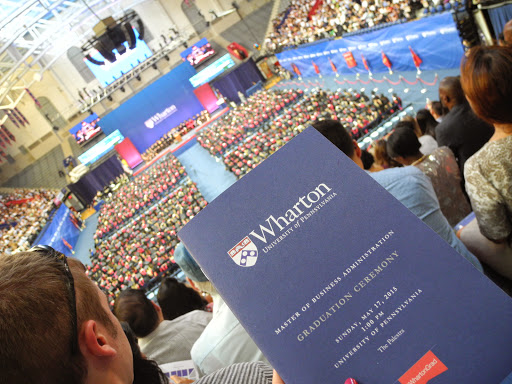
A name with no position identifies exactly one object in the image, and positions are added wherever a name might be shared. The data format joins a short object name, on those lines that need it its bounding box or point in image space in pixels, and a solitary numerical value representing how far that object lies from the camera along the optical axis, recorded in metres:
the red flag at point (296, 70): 16.39
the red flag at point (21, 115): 22.02
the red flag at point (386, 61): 9.89
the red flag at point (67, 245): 15.19
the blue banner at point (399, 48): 7.89
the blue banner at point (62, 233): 15.08
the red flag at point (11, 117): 21.22
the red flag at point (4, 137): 22.45
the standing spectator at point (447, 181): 2.48
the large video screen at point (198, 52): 21.22
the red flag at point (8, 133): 22.82
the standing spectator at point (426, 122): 5.03
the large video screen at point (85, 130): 21.06
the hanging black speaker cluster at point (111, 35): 14.30
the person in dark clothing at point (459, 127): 2.89
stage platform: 19.50
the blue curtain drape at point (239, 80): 20.98
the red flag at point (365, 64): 10.96
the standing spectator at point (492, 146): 1.42
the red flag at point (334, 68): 12.90
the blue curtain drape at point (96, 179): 20.25
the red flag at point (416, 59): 8.87
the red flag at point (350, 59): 11.44
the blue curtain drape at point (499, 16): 6.55
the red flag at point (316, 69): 14.25
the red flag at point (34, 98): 22.38
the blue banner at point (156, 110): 21.17
